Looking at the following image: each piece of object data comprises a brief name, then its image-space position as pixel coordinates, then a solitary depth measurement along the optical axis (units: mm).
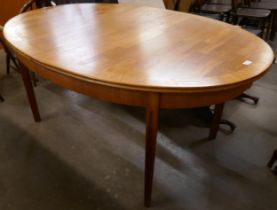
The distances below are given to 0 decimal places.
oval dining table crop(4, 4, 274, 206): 935
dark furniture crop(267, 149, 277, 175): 1504
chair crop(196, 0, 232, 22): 2943
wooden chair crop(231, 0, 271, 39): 2930
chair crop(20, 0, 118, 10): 2200
